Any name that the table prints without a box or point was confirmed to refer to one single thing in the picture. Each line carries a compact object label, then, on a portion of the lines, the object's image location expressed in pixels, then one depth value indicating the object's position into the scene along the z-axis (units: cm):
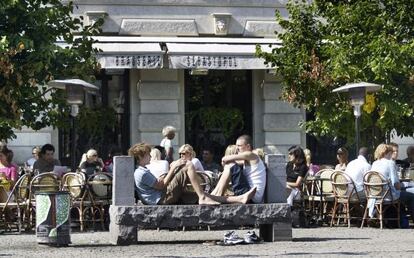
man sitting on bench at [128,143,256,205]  1864
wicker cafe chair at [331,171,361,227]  2242
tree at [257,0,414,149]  2567
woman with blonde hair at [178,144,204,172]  2136
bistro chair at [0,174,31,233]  2170
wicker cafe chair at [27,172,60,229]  2153
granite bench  1827
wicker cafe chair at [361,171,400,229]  2183
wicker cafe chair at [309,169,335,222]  2303
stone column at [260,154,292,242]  1883
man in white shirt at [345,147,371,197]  2248
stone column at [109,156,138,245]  1834
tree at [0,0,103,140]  2266
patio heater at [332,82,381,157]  2364
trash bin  1827
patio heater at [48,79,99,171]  2272
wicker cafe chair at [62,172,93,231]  2181
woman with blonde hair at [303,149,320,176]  2604
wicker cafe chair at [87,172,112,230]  2186
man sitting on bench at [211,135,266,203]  1881
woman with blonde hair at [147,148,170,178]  2161
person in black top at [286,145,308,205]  2250
